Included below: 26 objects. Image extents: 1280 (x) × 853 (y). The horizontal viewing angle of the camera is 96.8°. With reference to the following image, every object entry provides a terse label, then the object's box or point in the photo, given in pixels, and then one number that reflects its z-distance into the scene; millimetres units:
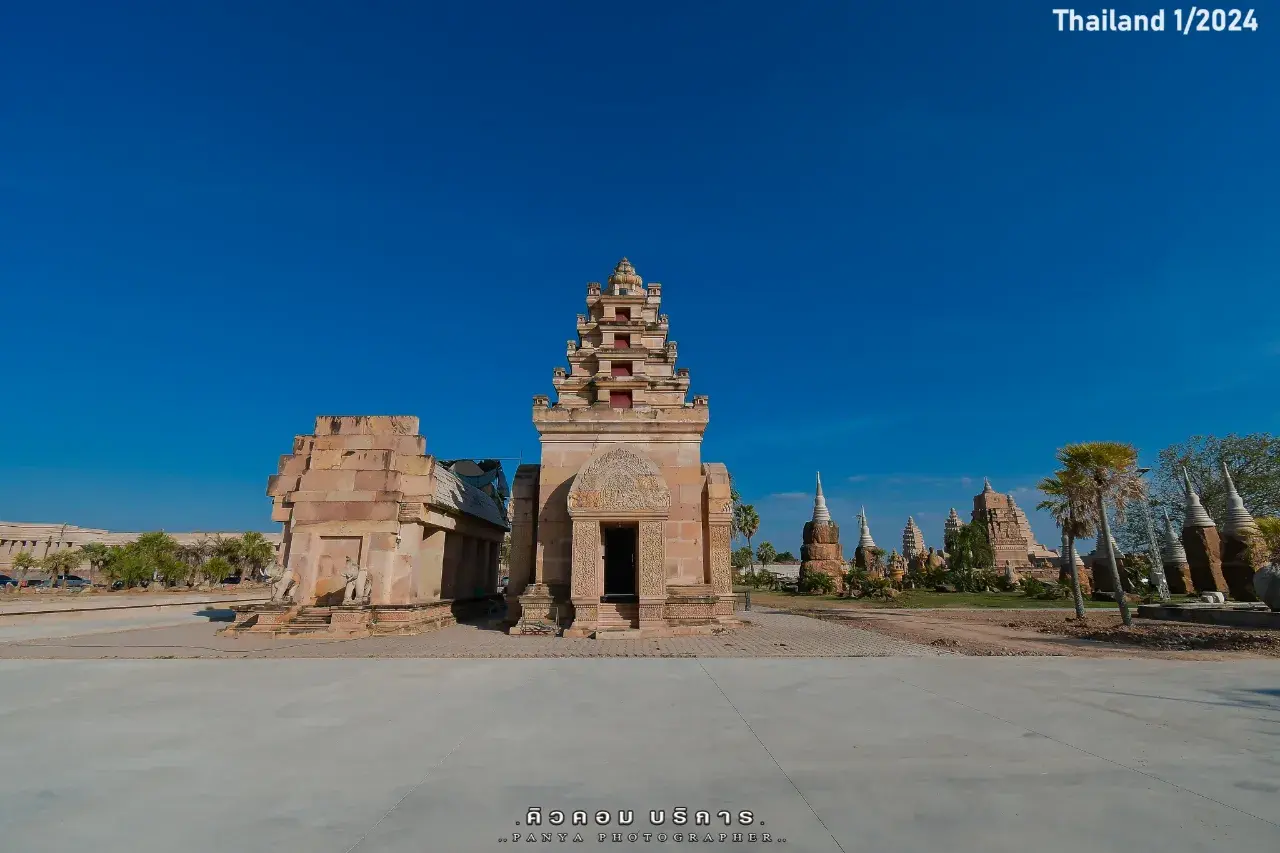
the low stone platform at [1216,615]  18531
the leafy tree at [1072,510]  22469
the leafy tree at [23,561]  50500
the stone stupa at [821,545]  46250
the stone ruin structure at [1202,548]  29344
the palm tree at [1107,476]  21547
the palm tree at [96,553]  54831
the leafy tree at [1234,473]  43250
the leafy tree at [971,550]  45344
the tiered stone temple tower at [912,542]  77494
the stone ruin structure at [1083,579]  37688
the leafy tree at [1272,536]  19562
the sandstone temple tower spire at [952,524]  69812
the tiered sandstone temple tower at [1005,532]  56062
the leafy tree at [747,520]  57312
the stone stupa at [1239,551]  26102
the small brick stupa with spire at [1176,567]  34166
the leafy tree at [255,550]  57469
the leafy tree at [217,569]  52534
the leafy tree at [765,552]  77000
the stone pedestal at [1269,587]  19016
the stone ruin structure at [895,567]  47594
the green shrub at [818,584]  43531
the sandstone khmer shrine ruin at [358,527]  17442
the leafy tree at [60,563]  50031
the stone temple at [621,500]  17609
